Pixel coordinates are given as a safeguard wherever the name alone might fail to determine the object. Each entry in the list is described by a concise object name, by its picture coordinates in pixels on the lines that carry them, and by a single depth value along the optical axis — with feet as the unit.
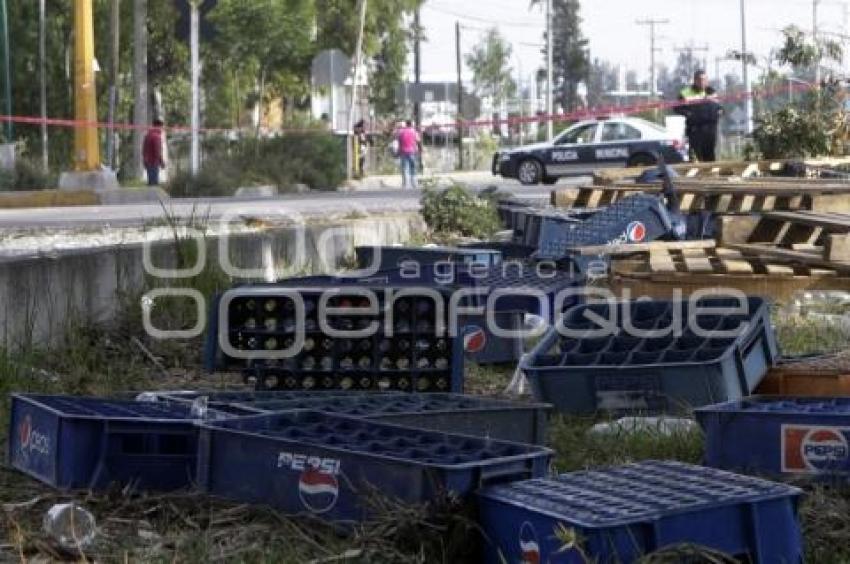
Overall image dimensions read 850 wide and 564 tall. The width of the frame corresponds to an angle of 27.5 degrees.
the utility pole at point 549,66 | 238.48
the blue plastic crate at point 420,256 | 35.96
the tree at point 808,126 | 73.10
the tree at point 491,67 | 318.24
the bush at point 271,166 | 106.83
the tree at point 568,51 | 392.68
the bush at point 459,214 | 55.01
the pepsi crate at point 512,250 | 43.42
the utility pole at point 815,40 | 91.53
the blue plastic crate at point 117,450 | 19.20
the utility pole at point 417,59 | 218.38
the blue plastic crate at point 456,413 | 20.68
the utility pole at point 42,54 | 144.86
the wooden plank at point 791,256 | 37.22
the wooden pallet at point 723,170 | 58.29
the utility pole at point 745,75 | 105.52
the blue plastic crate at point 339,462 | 16.62
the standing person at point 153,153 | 117.50
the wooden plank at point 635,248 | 39.40
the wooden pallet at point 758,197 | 45.21
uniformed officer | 80.79
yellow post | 94.48
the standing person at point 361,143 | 160.04
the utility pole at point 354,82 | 146.10
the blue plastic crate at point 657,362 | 24.23
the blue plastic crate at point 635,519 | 15.07
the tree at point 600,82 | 422.82
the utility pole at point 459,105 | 205.46
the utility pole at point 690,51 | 362.33
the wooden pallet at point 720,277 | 37.29
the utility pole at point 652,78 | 362.25
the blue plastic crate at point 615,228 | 41.32
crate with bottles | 25.40
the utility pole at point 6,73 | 122.11
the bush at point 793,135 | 73.01
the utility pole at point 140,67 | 132.77
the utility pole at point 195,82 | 105.09
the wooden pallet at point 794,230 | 39.96
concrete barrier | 27.71
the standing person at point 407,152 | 130.72
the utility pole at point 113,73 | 138.43
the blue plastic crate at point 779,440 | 19.52
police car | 123.44
